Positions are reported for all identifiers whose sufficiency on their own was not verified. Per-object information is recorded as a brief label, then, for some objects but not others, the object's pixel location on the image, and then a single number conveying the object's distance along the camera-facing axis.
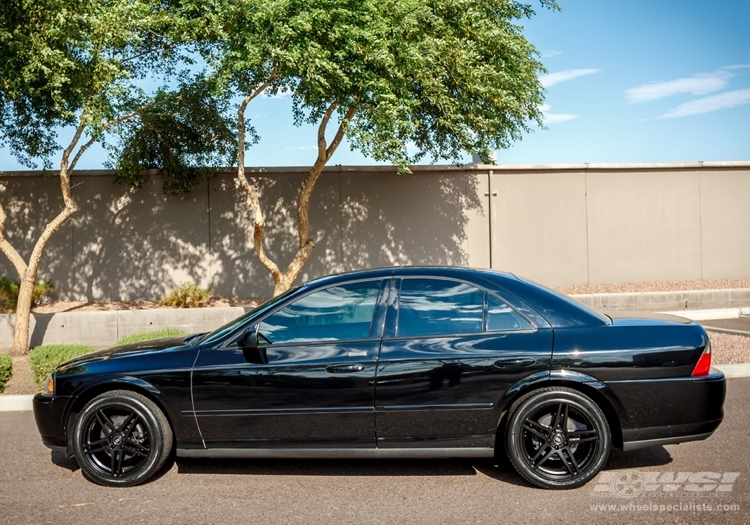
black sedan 5.15
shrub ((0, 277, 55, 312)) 14.00
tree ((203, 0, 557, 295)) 10.85
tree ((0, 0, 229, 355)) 10.34
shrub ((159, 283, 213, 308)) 14.74
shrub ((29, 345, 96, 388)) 8.70
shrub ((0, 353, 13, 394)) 8.87
